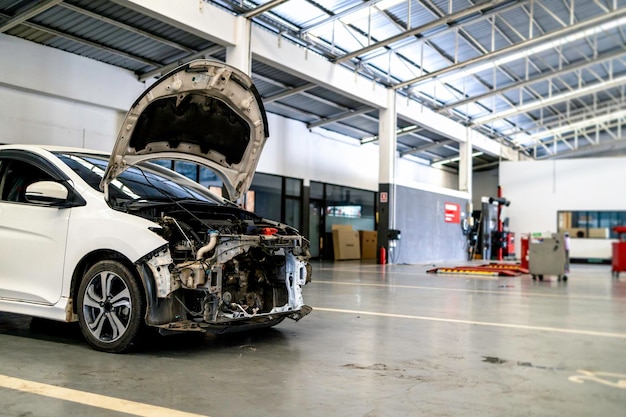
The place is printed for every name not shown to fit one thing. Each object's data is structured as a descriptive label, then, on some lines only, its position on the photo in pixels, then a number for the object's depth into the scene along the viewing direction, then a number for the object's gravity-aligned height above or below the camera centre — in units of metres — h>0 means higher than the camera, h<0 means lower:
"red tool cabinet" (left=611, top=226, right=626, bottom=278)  13.59 +0.05
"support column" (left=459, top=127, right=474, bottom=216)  22.80 +4.05
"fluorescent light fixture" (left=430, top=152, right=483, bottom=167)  28.06 +5.10
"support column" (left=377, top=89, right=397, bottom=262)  16.91 +2.72
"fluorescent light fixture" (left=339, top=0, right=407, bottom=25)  12.65 +5.87
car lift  12.44 -0.32
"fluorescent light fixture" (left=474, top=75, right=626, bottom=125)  20.16 +6.33
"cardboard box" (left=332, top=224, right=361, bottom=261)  19.25 +0.41
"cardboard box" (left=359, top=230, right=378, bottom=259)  20.92 +0.43
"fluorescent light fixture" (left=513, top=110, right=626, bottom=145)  24.95 +6.39
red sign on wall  21.41 +1.79
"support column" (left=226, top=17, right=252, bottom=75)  11.23 +4.29
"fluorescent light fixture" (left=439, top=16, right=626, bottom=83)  16.17 +6.61
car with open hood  3.52 +0.09
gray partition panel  17.83 +0.94
